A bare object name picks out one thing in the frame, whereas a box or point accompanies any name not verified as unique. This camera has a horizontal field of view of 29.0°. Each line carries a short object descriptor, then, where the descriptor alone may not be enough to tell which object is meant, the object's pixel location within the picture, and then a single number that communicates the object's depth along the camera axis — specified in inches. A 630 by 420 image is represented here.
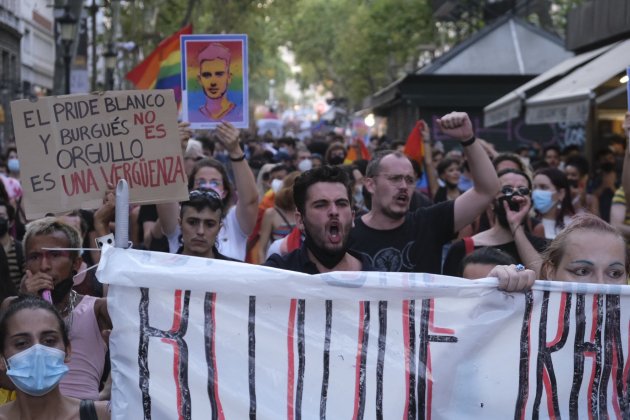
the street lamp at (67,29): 811.4
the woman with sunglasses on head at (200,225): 238.8
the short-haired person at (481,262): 207.8
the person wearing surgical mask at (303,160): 585.6
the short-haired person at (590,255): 167.9
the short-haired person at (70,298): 188.9
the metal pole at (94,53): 1241.3
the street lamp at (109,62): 1092.2
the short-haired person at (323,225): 205.3
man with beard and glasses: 232.4
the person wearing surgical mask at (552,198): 345.4
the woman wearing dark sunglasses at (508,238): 250.7
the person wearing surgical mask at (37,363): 156.7
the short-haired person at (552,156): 581.9
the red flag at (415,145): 445.4
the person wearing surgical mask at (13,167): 695.9
